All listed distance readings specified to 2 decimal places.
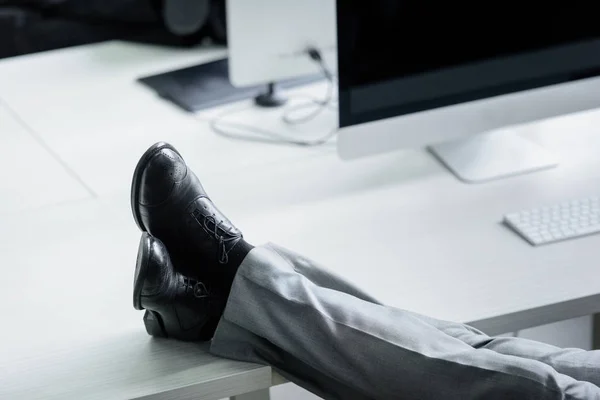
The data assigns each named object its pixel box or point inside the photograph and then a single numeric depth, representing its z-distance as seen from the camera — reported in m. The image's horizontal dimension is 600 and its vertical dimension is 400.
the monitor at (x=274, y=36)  3.98
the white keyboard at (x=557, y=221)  3.42
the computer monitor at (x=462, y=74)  3.51
